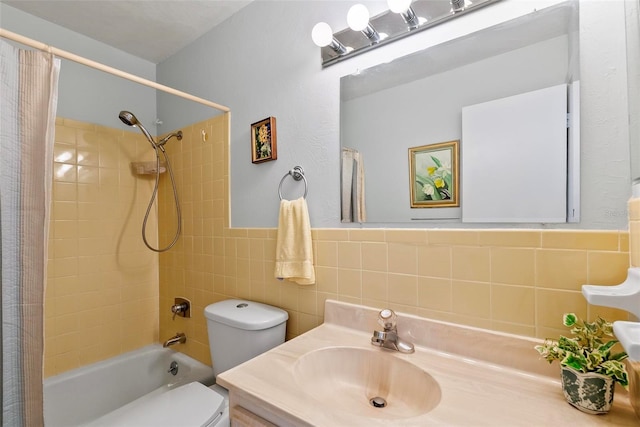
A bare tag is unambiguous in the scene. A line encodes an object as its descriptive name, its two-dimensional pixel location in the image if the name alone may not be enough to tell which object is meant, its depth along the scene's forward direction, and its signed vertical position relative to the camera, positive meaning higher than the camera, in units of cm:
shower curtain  84 -1
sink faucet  86 -39
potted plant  55 -31
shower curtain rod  84 +54
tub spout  163 -75
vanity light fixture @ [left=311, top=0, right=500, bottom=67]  86 +64
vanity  58 -43
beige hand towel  112 -13
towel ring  120 +17
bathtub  139 -94
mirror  73 +38
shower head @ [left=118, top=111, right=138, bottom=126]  146 +50
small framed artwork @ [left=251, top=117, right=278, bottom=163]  129 +34
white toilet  94 -56
